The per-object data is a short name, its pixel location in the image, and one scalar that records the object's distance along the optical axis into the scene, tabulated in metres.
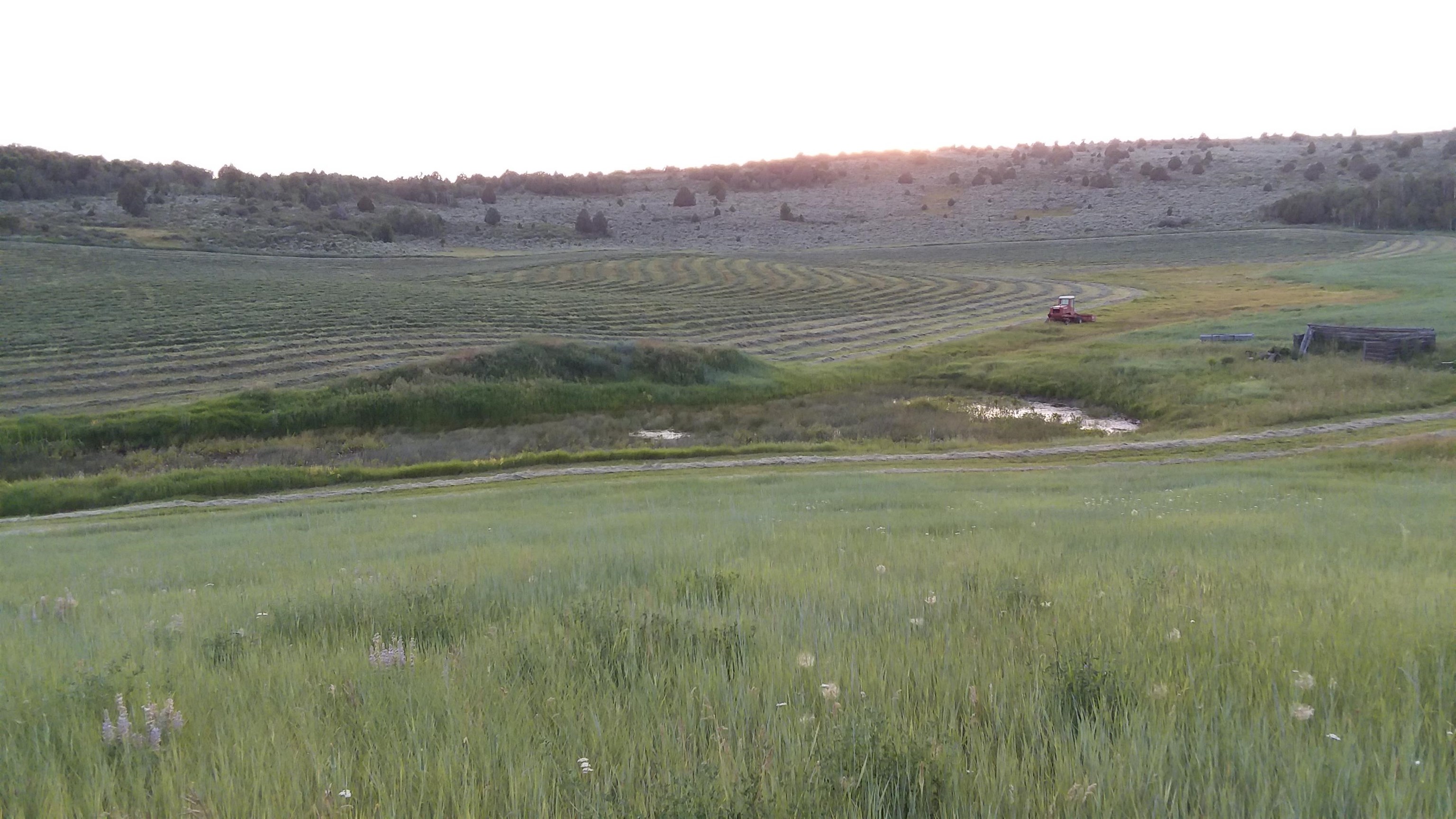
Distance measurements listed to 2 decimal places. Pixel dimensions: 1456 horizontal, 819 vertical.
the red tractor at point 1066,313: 59.62
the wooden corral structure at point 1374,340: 35.03
